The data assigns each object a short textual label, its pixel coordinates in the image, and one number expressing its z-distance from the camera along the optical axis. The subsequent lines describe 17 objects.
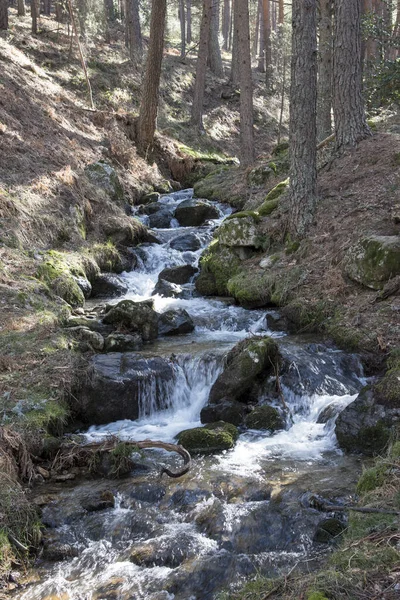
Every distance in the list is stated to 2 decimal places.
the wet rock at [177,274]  12.68
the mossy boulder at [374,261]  8.70
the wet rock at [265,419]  7.12
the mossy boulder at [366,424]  6.19
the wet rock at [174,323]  10.14
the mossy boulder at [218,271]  11.80
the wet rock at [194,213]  15.88
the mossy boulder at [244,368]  7.66
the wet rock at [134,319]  9.83
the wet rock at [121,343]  9.05
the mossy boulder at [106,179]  14.94
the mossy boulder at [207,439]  6.61
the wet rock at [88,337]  8.83
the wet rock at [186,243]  14.06
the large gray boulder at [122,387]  7.51
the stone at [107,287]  11.84
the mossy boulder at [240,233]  11.91
